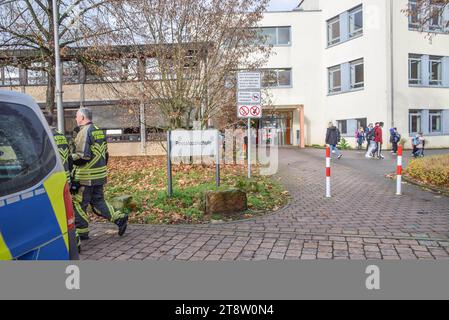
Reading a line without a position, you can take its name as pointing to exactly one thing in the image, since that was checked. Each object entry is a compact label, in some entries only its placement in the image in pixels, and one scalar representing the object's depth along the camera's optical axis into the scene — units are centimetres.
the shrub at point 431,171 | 958
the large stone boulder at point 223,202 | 695
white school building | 2311
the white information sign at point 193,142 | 890
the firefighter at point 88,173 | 526
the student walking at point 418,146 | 1714
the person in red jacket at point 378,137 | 1733
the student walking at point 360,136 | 2388
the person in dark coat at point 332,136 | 1809
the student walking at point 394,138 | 1967
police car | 222
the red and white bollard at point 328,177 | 851
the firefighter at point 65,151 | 481
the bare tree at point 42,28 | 1474
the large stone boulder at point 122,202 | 712
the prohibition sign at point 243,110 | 1033
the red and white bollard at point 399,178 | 877
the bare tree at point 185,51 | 1197
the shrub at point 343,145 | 2547
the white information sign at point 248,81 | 1037
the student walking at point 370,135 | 1770
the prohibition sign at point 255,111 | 1035
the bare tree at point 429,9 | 1034
